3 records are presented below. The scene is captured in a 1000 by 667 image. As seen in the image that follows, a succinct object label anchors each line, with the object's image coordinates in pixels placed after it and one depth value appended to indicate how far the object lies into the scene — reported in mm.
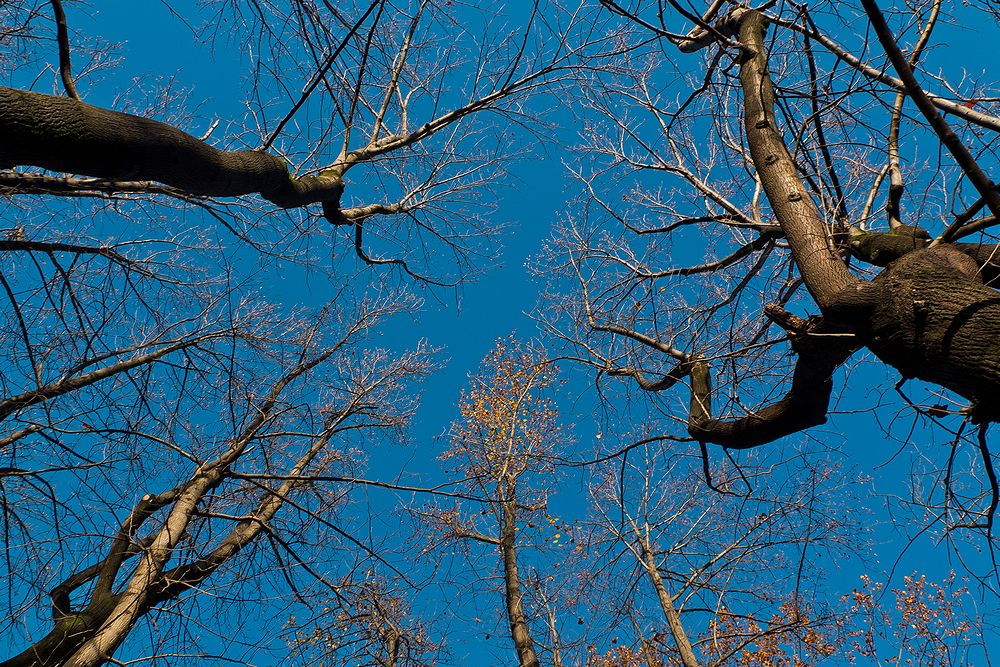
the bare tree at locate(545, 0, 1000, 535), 2193
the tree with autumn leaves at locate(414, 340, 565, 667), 8188
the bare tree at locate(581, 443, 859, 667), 6434
